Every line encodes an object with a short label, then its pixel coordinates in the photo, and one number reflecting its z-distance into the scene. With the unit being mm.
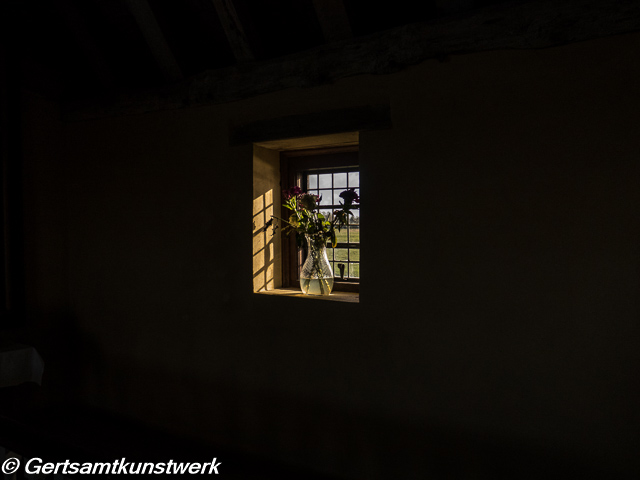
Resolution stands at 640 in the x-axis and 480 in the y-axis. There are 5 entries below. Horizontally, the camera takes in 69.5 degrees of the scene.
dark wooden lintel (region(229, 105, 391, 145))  2453
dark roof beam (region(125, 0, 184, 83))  2879
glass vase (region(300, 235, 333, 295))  2830
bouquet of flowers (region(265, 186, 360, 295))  2834
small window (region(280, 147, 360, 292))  3020
